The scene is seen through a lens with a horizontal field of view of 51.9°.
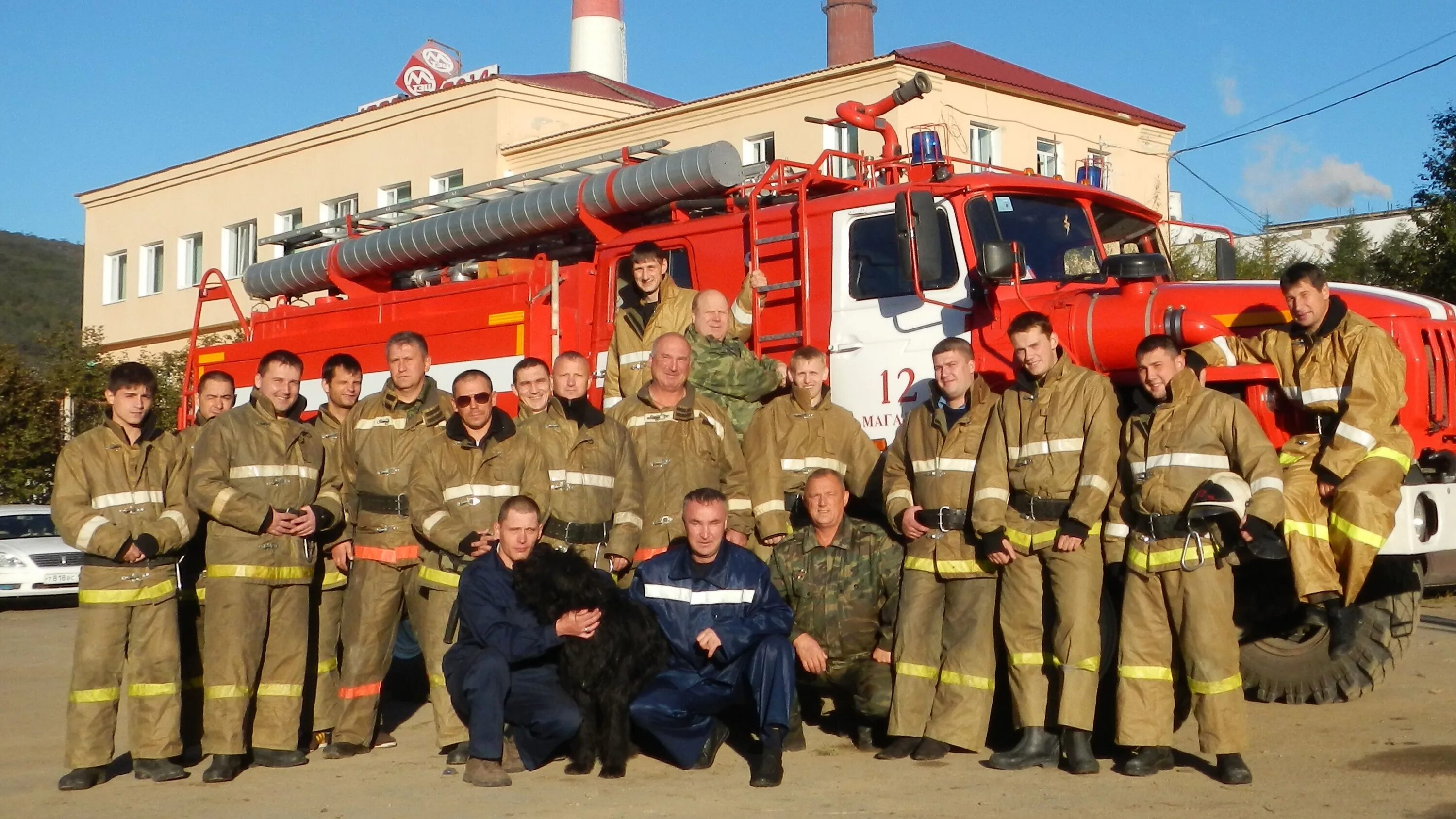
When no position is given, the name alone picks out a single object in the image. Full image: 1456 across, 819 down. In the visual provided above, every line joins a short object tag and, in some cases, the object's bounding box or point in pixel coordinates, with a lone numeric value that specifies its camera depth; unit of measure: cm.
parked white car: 1551
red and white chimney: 3853
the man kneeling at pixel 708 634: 652
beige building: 2502
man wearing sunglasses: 713
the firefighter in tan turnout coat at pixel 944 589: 671
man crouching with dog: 632
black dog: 642
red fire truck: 709
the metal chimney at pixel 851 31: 3231
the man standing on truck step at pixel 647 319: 822
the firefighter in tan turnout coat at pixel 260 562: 679
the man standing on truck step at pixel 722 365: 777
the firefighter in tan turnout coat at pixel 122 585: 658
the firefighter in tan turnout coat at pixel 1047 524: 636
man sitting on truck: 640
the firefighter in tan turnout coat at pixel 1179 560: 608
